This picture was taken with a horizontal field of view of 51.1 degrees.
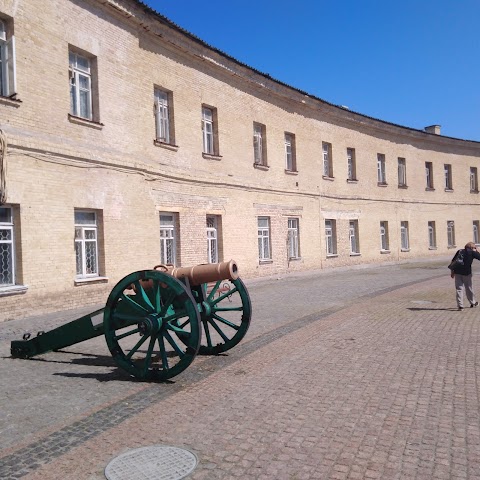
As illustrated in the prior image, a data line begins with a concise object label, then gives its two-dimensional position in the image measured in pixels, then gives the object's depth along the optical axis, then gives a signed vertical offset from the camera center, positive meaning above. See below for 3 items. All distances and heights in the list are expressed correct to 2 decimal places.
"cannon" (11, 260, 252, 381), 5.29 -0.79
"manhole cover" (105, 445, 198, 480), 3.25 -1.46
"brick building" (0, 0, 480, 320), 10.03 +2.45
